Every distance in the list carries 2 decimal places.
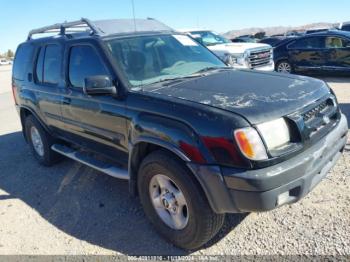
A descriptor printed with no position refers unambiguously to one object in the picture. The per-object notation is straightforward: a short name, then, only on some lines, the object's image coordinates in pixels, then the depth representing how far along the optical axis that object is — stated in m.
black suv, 2.70
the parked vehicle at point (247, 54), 9.80
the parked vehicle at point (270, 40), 25.20
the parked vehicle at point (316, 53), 11.12
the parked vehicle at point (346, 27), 20.82
